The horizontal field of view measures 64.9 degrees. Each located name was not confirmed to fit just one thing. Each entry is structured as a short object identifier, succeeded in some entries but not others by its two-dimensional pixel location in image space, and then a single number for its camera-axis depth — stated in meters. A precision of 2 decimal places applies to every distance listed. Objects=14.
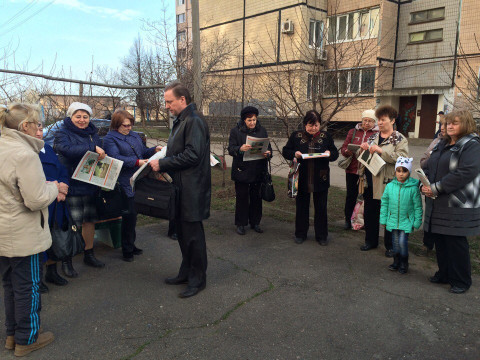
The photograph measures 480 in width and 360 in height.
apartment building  20.06
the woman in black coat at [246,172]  5.66
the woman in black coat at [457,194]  3.68
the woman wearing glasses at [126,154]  4.52
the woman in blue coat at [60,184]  3.73
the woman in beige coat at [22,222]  2.64
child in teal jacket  4.26
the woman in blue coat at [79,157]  4.19
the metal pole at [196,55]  7.43
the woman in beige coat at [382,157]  4.78
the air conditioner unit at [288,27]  20.56
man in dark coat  3.53
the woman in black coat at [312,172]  5.25
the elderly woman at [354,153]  5.54
